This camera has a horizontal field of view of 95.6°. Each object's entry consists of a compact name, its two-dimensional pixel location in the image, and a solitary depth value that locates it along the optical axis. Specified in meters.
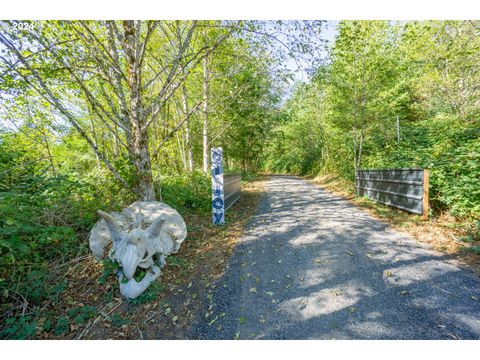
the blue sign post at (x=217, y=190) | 5.44
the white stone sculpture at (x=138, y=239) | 2.73
